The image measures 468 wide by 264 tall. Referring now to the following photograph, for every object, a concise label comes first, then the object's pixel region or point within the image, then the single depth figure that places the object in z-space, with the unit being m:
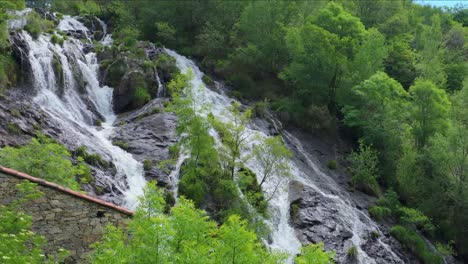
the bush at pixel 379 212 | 33.28
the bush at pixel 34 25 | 35.19
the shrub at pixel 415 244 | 31.78
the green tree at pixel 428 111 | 38.81
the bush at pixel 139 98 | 35.62
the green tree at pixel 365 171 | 36.47
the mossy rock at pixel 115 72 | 37.00
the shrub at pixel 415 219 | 33.16
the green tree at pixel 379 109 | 40.19
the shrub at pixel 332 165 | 37.84
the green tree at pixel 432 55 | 48.88
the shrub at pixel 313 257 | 12.02
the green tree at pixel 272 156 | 27.69
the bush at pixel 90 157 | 25.42
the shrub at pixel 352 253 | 28.02
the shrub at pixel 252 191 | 26.00
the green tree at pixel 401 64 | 53.75
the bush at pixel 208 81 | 42.83
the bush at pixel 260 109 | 39.62
